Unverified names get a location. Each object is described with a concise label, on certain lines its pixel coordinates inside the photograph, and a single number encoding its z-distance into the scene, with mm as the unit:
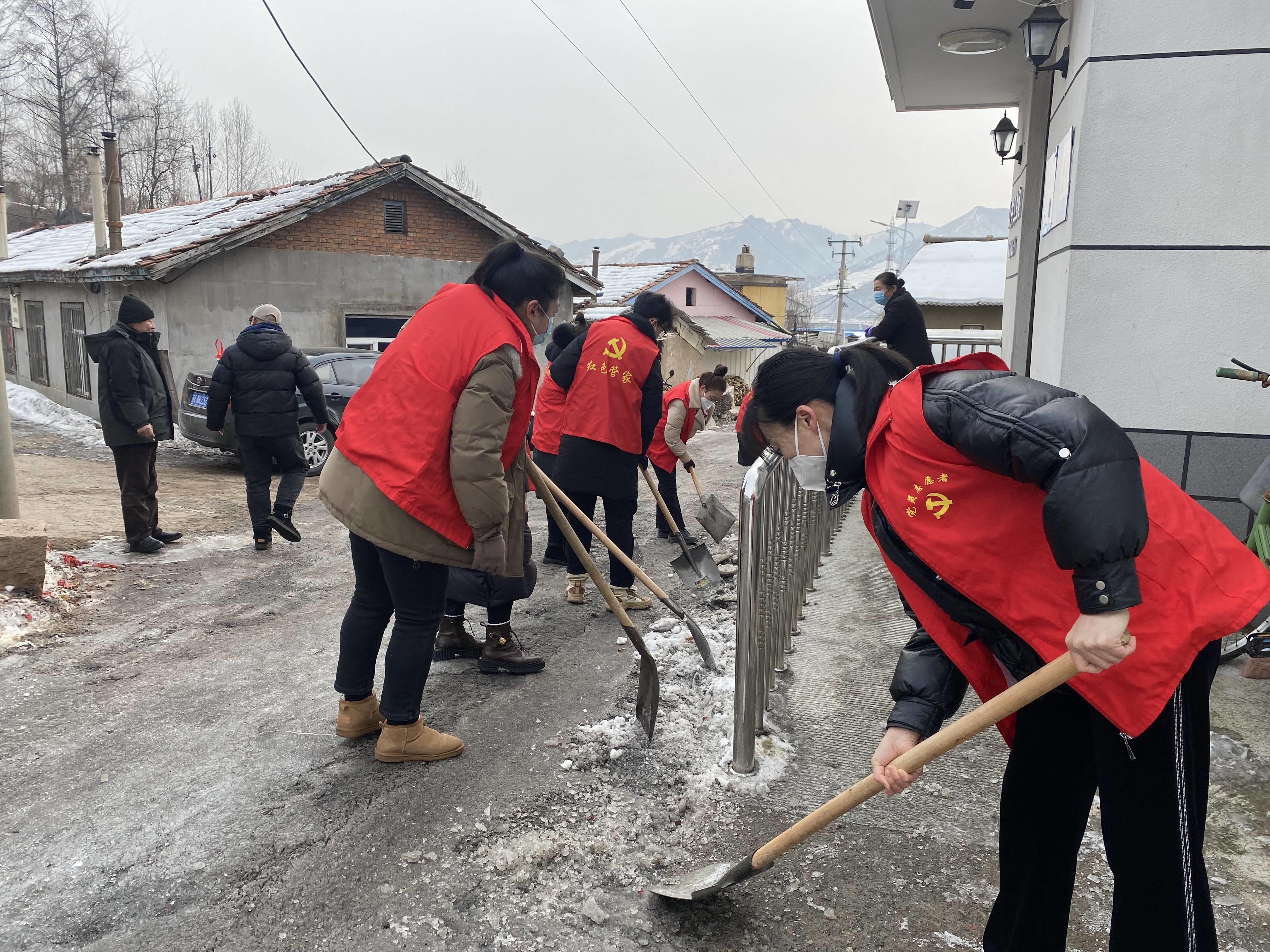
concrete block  4566
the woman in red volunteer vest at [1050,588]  1527
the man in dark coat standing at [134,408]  5766
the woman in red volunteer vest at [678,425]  5984
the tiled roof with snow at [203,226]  11891
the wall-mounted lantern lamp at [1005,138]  7711
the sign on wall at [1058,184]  4496
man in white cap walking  6023
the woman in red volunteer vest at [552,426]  5594
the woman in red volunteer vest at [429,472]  2867
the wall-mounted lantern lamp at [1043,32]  4938
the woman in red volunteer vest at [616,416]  4887
